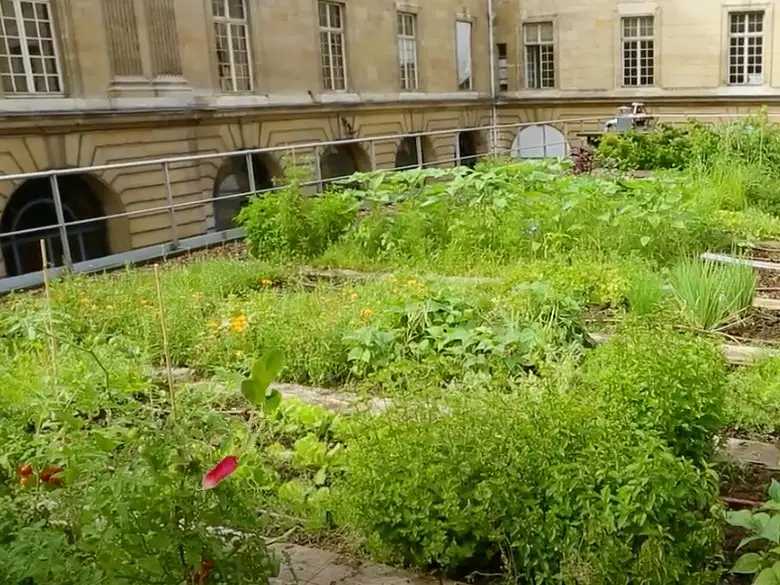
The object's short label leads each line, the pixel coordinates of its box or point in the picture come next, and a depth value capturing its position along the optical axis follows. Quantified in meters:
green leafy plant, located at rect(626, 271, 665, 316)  5.47
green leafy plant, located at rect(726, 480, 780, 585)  2.40
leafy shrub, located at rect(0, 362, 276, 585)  2.17
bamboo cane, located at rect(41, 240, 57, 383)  3.79
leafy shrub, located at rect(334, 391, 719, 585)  2.50
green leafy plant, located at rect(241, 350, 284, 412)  2.62
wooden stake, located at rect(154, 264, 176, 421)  2.86
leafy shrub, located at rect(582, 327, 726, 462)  2.96
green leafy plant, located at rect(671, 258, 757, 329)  5.52
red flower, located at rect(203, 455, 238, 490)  2.18
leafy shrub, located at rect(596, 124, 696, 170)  12.79
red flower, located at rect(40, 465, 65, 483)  2.69
